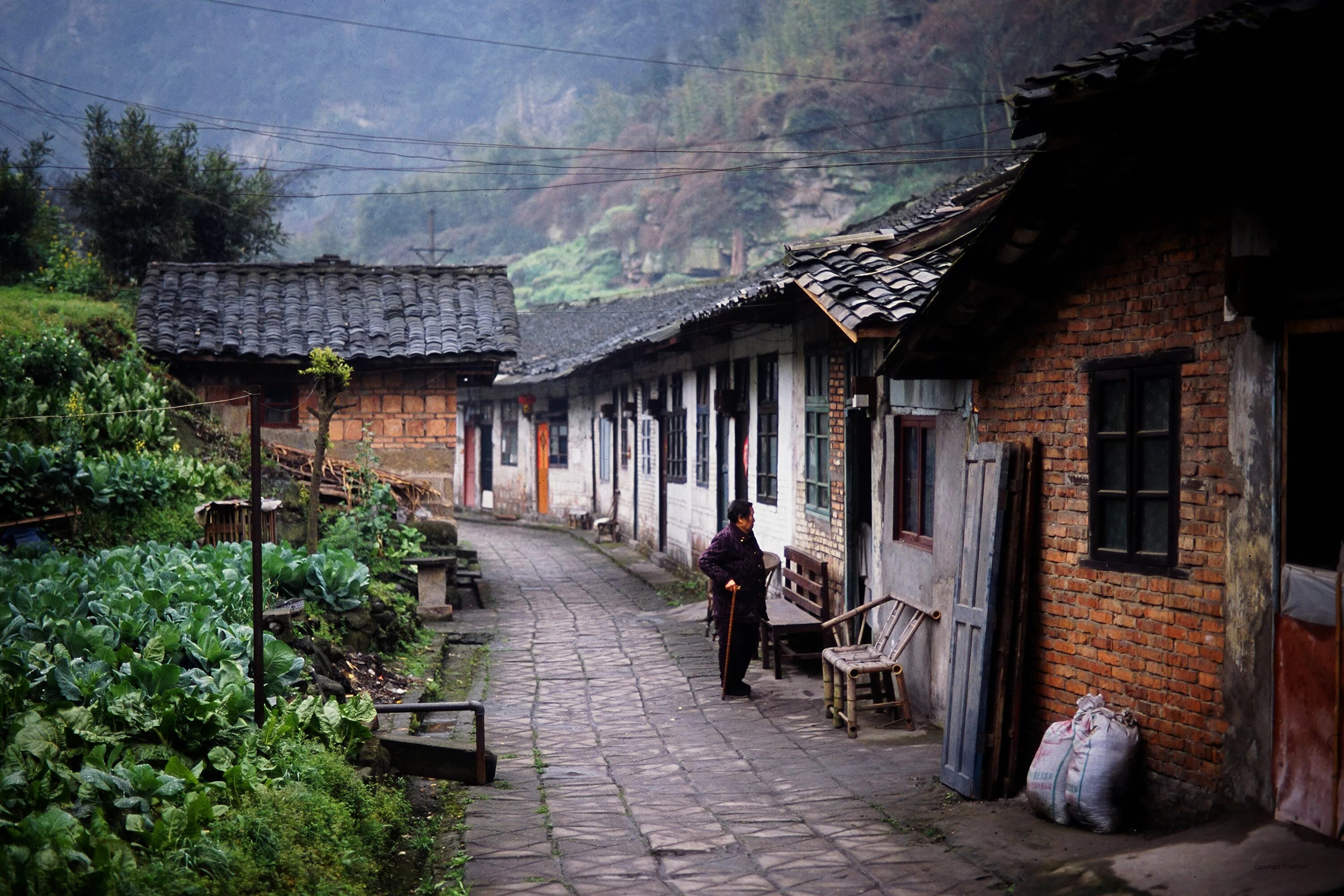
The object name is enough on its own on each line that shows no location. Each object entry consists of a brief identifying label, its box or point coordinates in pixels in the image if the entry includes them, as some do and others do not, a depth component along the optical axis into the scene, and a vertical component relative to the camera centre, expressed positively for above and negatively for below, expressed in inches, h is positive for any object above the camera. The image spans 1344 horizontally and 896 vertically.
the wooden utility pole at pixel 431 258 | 1755.7 +341.1
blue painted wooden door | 259.1 -44.4
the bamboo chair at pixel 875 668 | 323.6 -68.7
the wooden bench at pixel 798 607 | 411.2 -70.3
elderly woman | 376.8 -52.2
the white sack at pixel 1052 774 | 229.6 -69.8
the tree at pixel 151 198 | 850.8 +173.6
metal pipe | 267.7 -66.8
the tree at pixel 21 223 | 802.2 +146.4
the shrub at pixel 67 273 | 764.0 +105.0
